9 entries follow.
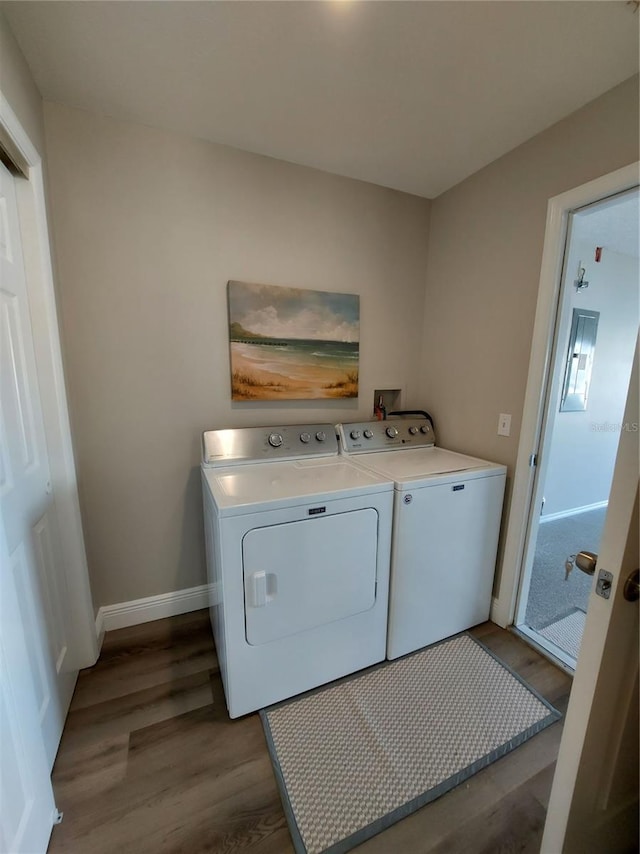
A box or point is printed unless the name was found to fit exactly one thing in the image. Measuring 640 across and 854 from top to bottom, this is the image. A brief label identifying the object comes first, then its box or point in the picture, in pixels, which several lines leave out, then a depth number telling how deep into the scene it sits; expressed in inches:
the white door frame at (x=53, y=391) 49.4
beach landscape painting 73.0
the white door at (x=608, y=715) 27.2
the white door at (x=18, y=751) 31.9
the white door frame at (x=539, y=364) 55.0
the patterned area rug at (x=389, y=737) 42.9
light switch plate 70.8
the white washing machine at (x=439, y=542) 60.7
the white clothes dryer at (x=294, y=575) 49.9
